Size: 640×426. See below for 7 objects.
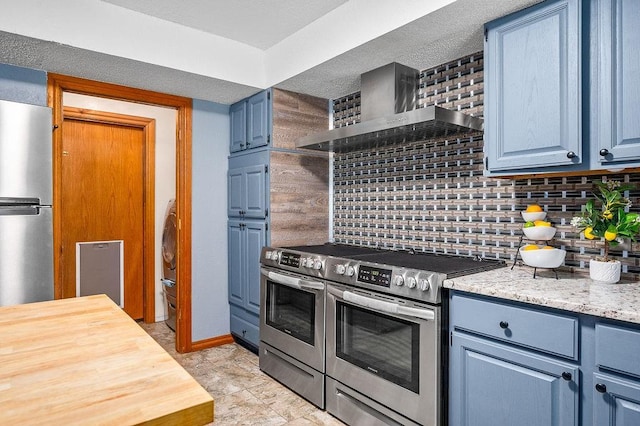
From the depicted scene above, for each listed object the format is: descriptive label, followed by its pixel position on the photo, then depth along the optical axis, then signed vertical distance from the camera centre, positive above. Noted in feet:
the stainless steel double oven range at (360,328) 6.02 -2.09
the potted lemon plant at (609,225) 5.38 -0.18
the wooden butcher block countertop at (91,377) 2.28 -1.12
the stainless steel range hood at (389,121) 7.12 +1.66
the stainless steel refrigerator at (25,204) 7.31 +0.17
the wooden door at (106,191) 12.40 +0.72
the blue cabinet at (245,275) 10.32 -1.68
